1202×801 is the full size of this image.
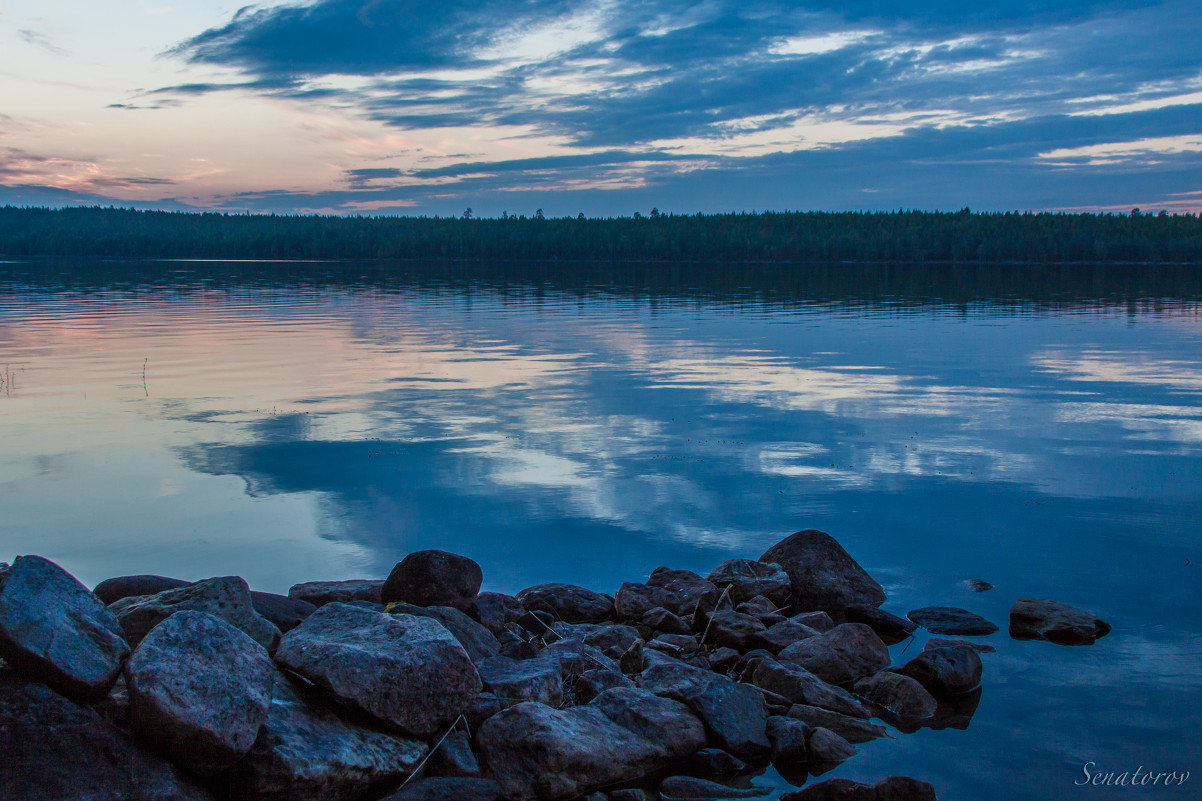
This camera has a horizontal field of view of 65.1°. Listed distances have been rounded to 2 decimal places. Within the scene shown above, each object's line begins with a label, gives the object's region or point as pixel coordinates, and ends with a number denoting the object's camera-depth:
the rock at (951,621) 8.47
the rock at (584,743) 5.76
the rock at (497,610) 8.03
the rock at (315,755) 5.29
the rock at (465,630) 7.22
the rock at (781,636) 7.98
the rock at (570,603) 8.74
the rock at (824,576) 9.11
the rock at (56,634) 5.16
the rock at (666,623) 8.37
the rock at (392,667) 5.82
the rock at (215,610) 6.46
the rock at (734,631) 8.06
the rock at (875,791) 5.55
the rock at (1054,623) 8.21
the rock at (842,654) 7.54
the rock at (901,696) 7.05
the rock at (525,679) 6.60
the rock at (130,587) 7.82
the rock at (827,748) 6.41
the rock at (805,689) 6.95
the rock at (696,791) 5.93
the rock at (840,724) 6.68
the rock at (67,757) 4.80
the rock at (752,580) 8.98
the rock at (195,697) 5.06
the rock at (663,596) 8.72
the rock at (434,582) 8.07
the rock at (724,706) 6.40
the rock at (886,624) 8.50
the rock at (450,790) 5.37
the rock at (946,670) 7.32
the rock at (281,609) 7.35
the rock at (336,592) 8.37
